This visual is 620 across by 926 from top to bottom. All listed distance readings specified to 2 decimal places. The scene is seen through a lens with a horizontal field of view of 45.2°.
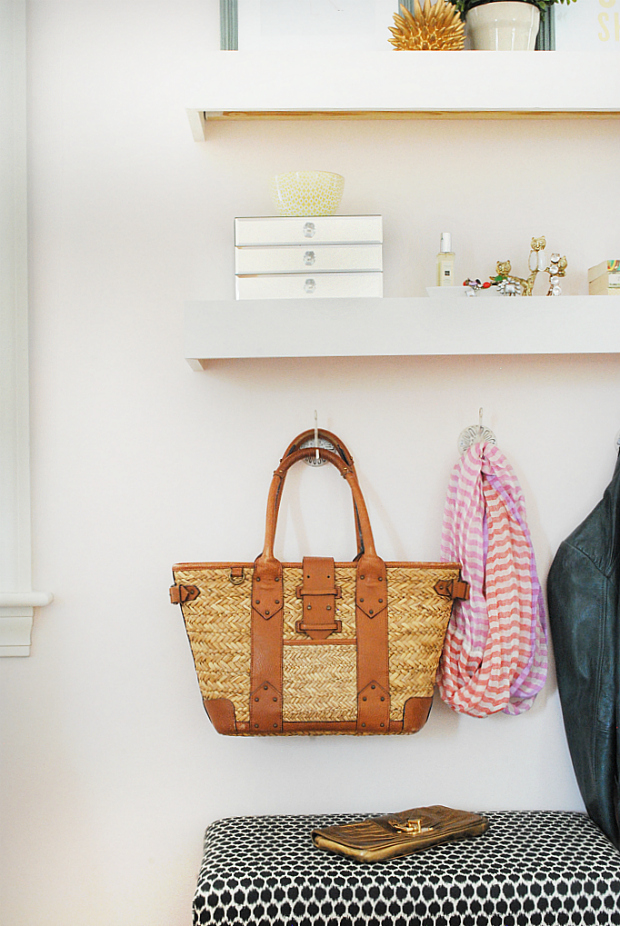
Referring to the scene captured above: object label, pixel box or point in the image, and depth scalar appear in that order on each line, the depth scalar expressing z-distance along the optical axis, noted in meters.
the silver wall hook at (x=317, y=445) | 1.42
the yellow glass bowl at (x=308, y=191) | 1.31
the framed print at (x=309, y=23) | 1.33
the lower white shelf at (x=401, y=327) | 1.26
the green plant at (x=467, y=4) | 1.32
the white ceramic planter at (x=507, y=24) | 1.30
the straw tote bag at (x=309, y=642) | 1.28
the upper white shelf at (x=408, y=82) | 1.26
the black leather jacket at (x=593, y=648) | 1.33
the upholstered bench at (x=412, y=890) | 1.15
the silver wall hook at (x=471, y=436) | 1.44
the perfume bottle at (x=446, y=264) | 1.34
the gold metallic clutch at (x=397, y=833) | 1.21
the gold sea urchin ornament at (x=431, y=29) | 1.28
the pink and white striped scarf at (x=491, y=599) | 1.33
